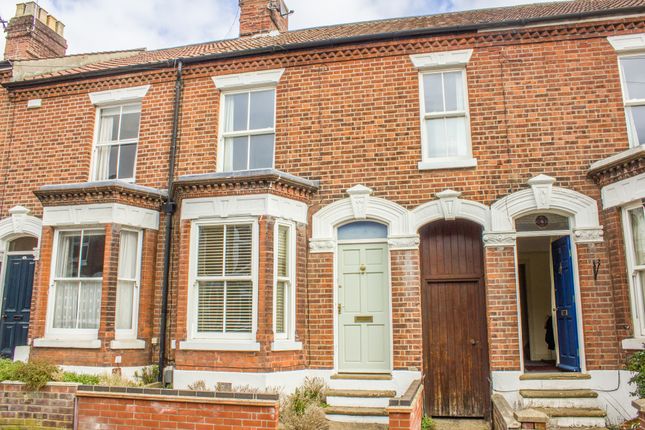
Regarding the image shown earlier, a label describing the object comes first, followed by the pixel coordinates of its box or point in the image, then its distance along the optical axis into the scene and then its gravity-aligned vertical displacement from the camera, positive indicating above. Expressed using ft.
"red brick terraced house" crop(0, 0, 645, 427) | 27.94 +5.22
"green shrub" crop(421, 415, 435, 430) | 26.55 -4.88
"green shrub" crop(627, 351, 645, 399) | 24.88 -2.14
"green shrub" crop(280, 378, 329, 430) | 22.98 -3.96
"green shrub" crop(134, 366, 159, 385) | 30.94 -2.95
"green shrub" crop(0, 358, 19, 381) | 25.96 -2.34
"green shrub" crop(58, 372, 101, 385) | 27.76 -2.85
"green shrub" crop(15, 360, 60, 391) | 25.02 -2.36
